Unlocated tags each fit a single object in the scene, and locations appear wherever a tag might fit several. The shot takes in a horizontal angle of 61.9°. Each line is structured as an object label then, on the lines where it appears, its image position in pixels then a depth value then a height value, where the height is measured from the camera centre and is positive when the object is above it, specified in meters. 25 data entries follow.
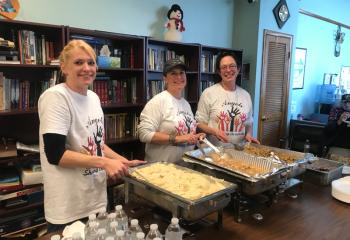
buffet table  1.39 -0.71
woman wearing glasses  2.35 -0.22
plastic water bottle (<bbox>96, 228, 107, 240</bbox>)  1.03 -0.55
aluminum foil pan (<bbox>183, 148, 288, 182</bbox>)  1.57 -0.48
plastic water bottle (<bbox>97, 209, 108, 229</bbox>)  1.16 -0.57
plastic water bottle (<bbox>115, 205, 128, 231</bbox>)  1.18 -0.57
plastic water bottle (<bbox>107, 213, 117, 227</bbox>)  1.13 -0.54
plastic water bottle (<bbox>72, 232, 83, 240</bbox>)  1.00 -0.54
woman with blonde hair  1.35 -0.33
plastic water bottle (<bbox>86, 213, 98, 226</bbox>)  1.10 -0.53
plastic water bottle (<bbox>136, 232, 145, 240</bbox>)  1.01 -0.54
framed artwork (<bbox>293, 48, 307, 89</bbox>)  5.45 +0.29
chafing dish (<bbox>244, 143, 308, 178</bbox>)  1.76 -0.50
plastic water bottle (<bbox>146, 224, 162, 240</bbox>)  1.09 -0.58
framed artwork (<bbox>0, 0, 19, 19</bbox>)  2.31 +0.54
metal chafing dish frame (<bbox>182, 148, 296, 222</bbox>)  1.49 -0.52
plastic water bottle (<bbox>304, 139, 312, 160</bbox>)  1.93 -0.48
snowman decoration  3.30 +0.63
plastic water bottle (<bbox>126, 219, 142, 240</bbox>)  1.12 -0.58
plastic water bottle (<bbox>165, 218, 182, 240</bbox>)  1.14 -0.59
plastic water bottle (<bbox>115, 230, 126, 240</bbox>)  1.02 -0.54
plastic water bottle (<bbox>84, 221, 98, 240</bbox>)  1.08 -0.56
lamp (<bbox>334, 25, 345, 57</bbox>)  6.38 +0.99
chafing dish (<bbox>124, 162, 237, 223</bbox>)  1.21 -0.53
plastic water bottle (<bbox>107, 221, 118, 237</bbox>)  1.07 -0.55
